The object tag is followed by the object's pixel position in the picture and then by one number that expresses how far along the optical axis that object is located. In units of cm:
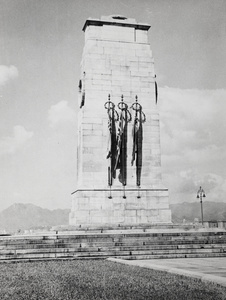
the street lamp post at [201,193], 3476
